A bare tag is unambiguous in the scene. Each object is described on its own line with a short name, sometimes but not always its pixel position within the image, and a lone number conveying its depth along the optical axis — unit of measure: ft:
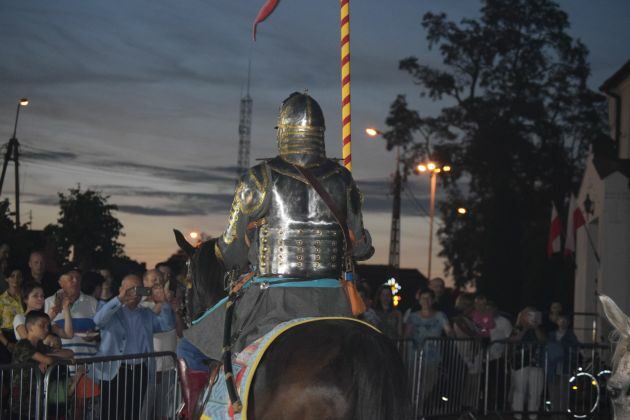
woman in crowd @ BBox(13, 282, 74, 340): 33.37
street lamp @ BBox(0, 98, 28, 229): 114.52
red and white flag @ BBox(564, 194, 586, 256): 89.25
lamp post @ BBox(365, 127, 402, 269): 125.18
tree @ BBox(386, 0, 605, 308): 144.66
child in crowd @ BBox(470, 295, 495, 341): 54.21
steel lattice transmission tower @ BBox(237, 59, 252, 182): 167.32
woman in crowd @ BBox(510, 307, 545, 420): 51.08
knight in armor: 21.02
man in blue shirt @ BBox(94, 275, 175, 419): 31.50
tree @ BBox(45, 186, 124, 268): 109.91
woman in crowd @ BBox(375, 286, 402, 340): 52.54
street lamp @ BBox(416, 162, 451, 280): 108.40
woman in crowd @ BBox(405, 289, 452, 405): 48.75
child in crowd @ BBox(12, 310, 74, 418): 30.99
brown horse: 18.12
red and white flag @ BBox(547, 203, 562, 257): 93.04
